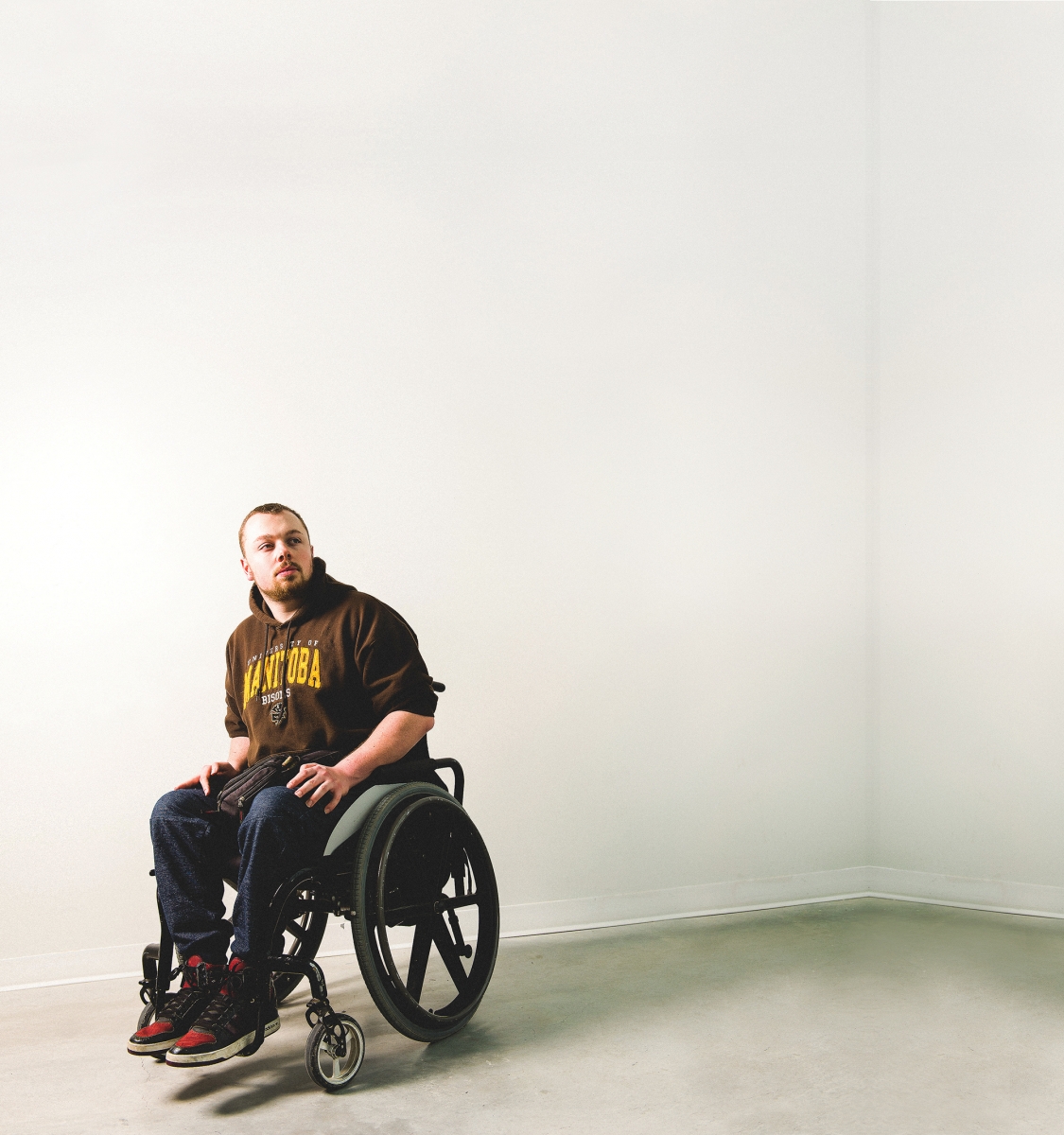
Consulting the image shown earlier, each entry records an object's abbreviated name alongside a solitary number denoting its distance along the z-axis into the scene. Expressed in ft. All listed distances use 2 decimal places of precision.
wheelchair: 6.88
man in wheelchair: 6.70
